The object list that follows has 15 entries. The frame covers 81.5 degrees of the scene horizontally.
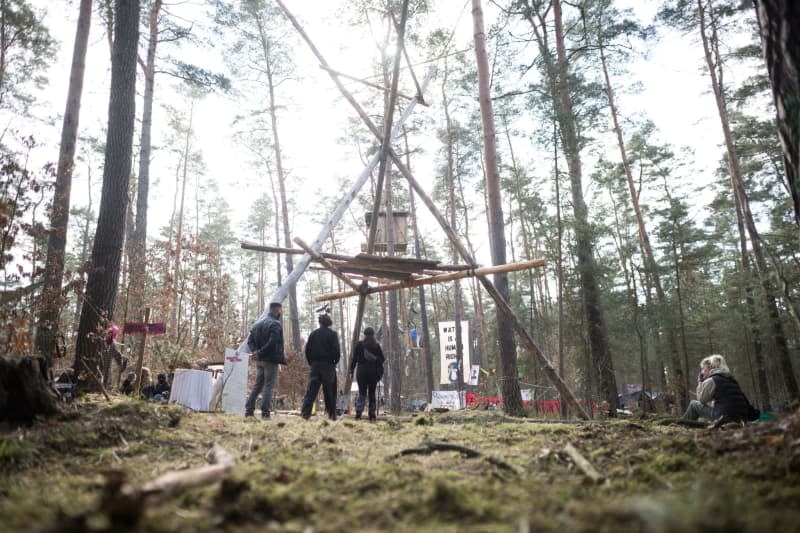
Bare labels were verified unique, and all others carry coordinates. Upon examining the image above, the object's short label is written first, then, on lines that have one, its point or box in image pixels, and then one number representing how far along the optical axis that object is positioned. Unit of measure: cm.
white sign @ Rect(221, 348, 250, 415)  923
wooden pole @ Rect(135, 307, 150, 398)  693
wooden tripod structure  730
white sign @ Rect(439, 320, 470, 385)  1877
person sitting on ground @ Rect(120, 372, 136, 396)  947
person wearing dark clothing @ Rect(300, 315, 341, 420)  768
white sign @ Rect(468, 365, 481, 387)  1878
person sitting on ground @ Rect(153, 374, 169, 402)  980
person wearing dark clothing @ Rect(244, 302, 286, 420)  746
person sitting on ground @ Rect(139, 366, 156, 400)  961
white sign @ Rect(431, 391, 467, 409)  2014
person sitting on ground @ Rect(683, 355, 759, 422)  611
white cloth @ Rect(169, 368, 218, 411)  817
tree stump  325
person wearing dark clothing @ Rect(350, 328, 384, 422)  838
